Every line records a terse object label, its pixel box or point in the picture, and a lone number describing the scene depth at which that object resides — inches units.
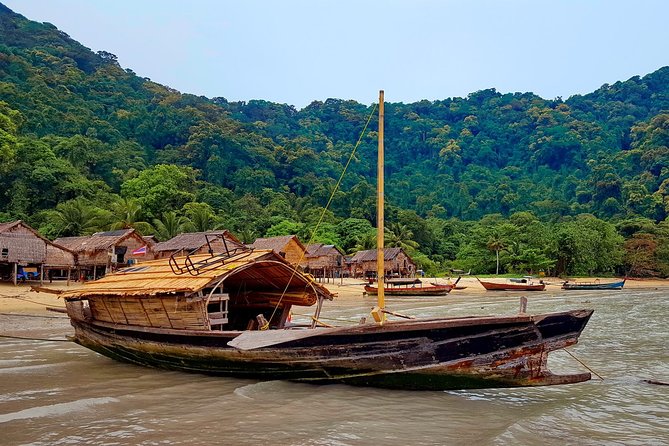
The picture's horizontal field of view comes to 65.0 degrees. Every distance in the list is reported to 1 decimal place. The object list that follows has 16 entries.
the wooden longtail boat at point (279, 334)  286.7
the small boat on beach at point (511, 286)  1549.0
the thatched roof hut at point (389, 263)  1796.3
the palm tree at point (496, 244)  2033.7
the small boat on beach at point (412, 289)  1421.0
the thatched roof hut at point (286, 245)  1459.2
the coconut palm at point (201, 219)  1733.9
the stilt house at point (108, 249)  1277.1
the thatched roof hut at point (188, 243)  1321.4
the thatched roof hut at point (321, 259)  1763.0
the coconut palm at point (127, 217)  1566.2
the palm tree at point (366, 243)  2068.2
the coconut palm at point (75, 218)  1502.2
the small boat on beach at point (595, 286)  1558.8
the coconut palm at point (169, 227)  1649.9
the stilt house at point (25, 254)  1066.1
